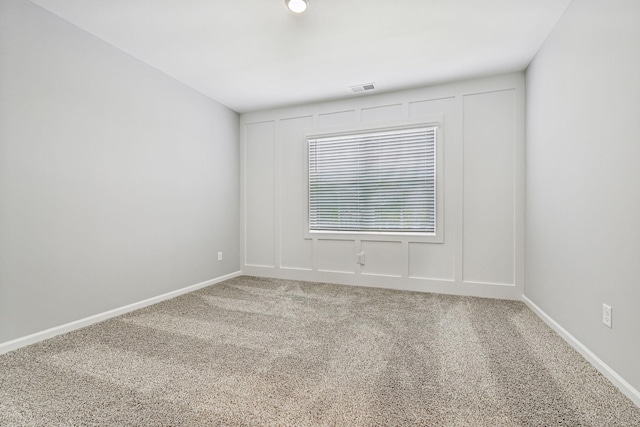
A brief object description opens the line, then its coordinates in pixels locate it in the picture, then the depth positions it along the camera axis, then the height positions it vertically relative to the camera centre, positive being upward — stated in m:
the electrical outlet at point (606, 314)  1.73 -0.61
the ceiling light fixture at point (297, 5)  2.16 +1.53
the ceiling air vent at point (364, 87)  3.60 +1.54
